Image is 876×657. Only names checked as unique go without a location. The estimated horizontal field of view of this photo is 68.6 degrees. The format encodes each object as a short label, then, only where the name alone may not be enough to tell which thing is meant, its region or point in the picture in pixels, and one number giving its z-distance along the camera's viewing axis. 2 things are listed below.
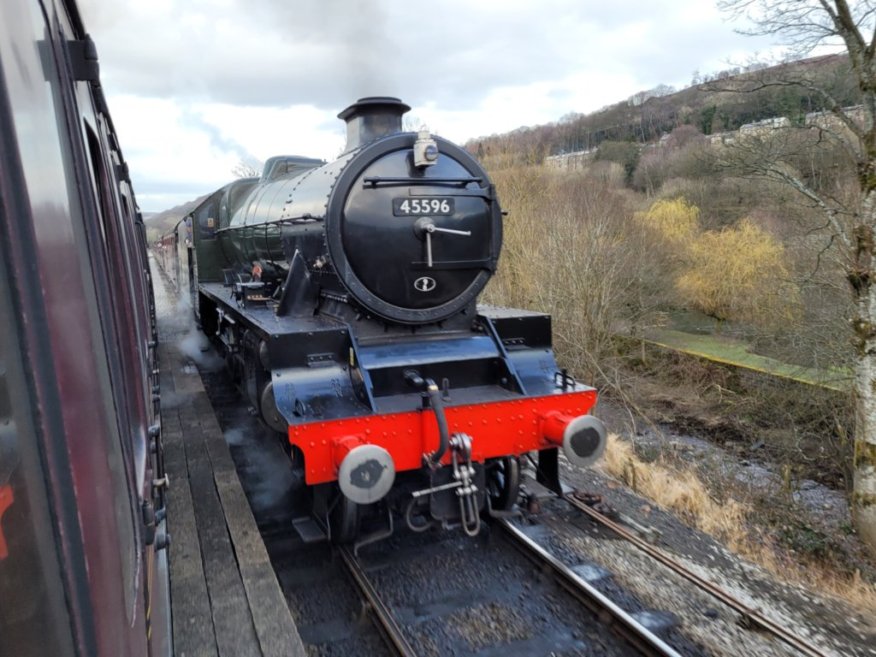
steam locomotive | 4.21
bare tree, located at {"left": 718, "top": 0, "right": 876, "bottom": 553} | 7.88
